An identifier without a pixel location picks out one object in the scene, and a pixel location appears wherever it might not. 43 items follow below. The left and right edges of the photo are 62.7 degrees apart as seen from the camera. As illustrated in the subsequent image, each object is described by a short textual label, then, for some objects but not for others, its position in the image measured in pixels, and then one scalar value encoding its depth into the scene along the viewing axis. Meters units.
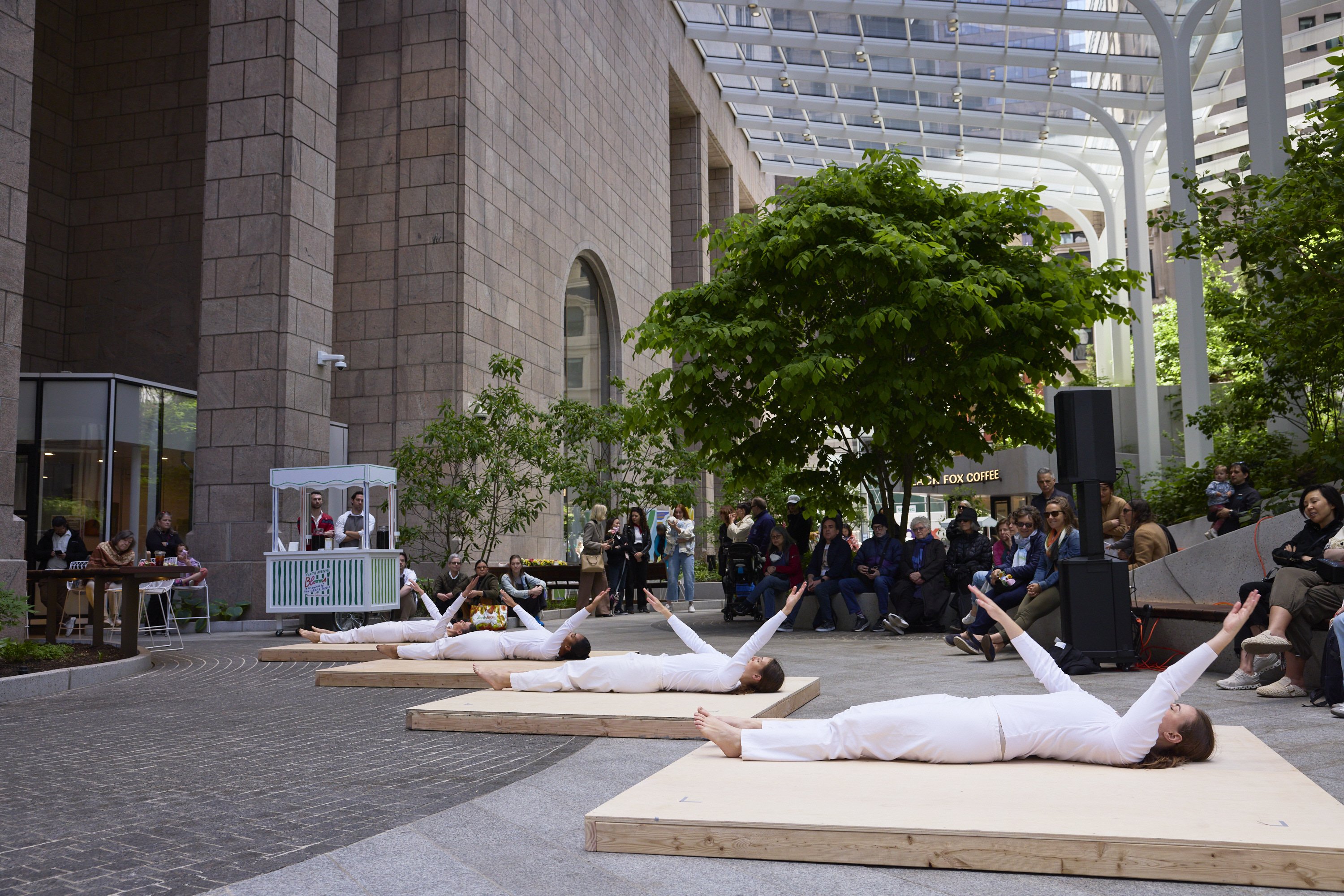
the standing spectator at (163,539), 16.11
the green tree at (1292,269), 10.17
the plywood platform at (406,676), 9.83
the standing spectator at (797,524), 16.64
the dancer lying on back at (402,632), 12.05
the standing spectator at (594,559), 19.25
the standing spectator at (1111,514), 12.22
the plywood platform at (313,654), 12.17
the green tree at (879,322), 14.32
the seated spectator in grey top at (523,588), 15.80
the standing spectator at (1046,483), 13.56
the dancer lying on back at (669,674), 7.80
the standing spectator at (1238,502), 13.23
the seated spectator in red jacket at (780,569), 15.43
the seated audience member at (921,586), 14.26
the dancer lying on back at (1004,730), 5.18
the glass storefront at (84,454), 18.73
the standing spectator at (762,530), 16.34
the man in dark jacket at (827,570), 15.08
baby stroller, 16.59
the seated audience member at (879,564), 14.70
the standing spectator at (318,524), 16.02
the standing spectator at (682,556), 21.11
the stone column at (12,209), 11.67
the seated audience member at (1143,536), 11.90
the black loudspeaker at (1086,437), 9.69
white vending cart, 15.29
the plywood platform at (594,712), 7.01
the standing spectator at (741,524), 18.98
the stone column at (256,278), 17.06
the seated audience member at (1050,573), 10.74
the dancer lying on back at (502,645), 10.78
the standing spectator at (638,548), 21.28
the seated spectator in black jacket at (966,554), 13.72
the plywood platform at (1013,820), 3.85
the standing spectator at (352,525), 15.85
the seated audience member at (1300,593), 7.77
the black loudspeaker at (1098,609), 9.86
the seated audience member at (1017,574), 11.45
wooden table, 11.12
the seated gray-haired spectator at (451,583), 14.77
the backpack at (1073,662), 9.74
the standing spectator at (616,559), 21.03
